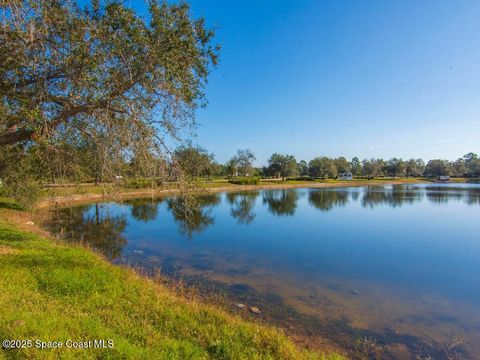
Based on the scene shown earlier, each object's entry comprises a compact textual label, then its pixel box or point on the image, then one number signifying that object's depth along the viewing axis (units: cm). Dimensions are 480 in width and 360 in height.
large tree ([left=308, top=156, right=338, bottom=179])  11494
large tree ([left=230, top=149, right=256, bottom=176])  10400
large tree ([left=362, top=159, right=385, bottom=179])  13100
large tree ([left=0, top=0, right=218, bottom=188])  691
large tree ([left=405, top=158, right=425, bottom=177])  14162
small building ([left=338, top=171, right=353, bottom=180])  12875
